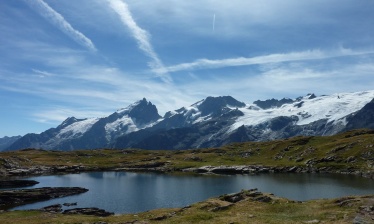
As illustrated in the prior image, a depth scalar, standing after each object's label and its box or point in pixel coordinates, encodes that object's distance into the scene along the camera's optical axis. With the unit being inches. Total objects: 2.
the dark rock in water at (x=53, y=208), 3455.0
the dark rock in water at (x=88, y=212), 3292.3
